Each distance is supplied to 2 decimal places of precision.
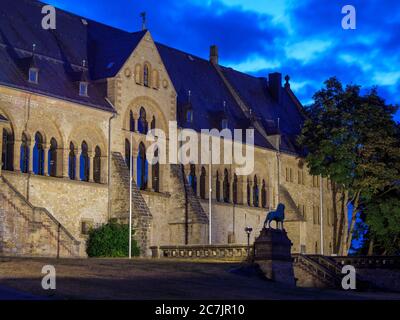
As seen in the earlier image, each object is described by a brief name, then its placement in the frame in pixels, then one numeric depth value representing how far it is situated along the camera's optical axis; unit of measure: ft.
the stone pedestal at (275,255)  145.28
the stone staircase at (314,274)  163.84
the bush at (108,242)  177.17
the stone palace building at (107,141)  166.20
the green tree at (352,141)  221.87
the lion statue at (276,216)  152.42
